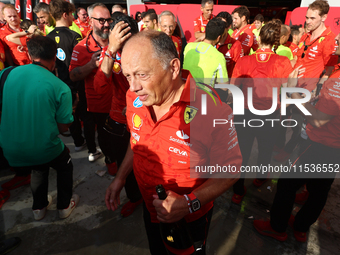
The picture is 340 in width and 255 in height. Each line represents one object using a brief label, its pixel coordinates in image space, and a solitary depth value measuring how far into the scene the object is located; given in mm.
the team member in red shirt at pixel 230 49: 3951
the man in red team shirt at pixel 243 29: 5145
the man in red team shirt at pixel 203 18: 5523
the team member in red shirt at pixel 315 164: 1804
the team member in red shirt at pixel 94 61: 2910
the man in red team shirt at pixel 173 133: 1265
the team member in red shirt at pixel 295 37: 5175
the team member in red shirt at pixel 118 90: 2047
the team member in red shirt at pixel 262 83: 2652
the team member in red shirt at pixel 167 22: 4312
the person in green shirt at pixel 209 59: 2889
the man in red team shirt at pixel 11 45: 4457
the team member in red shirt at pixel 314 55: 3801
